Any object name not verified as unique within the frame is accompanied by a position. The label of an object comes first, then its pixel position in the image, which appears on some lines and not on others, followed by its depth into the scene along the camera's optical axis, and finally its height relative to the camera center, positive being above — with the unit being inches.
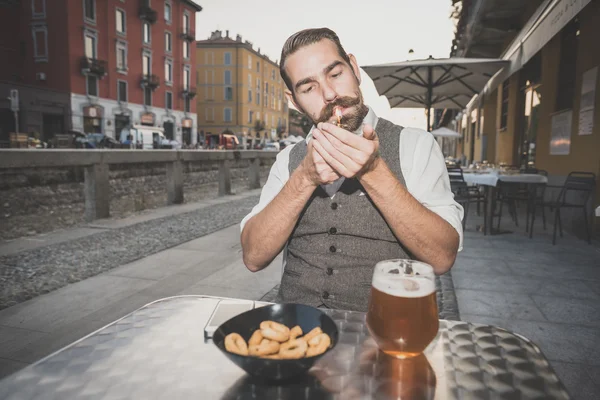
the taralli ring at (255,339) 29.3 -13.3
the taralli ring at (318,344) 27.6 -13.0
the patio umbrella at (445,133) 483.0 +37.6
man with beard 46.6 -5.7
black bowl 26.0 -13.1
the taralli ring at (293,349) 27.5 -13.4
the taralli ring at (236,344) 28.0 -13.2
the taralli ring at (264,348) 28.0 -13.4
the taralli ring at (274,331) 29.7 -13.0
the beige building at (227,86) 1932.8 +369.4
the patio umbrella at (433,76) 251.1 +60.6
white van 922.1 +54.0
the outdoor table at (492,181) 211.2 -8.7
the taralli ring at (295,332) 30.9 -13.4
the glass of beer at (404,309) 29.2 -10.9
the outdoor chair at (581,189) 184.9 -11.3
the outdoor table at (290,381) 27.3 -15.8
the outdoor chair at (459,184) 226.2 -12.3
